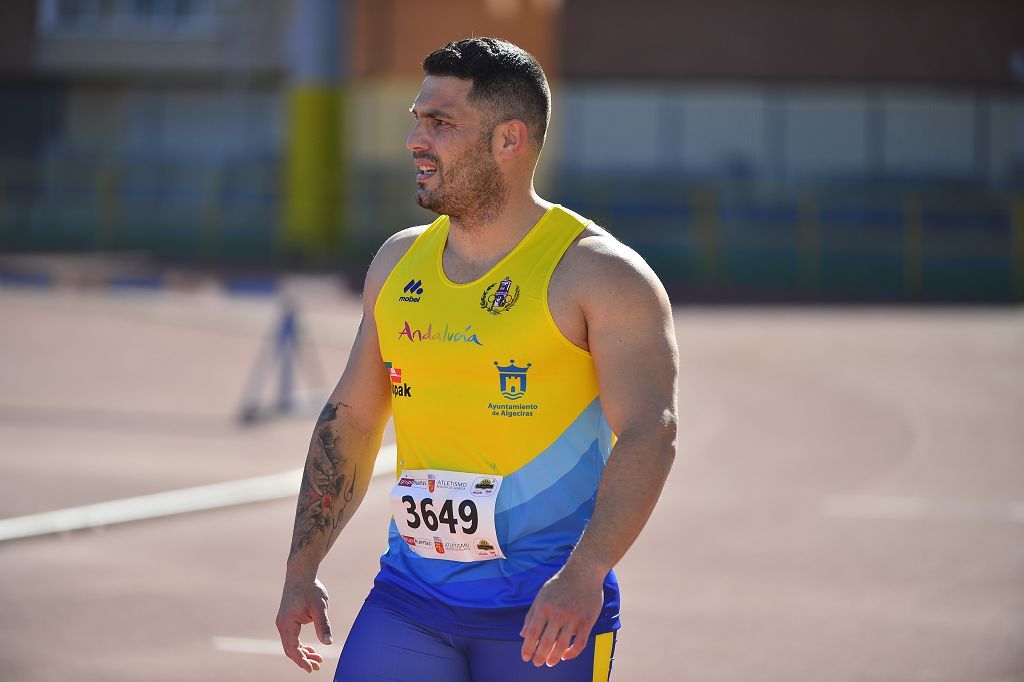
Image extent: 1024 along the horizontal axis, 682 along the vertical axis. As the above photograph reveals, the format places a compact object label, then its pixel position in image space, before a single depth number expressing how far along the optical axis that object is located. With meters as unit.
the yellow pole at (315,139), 35.59
